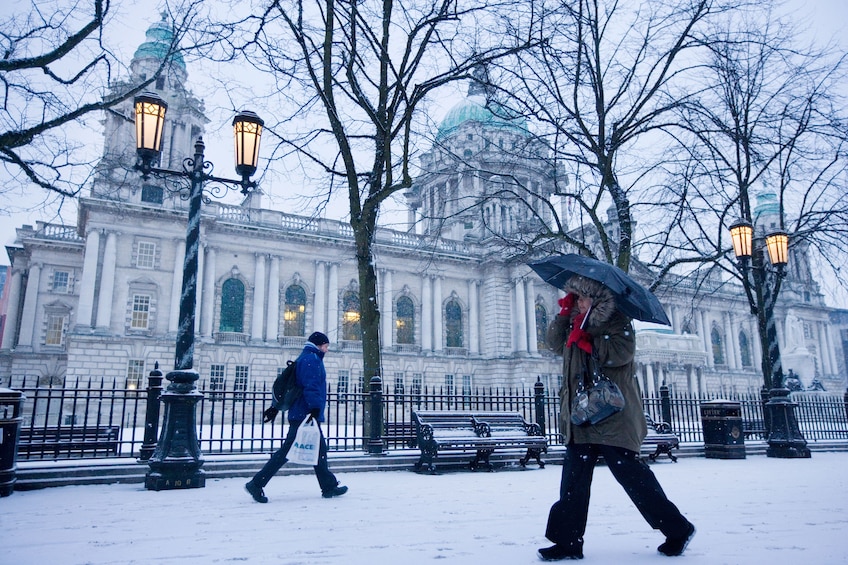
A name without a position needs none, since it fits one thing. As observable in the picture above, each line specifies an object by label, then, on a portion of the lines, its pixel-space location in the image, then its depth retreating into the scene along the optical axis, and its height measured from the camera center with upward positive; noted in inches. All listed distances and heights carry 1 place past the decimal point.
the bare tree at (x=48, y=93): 438.0 +254.9
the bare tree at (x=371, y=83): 498.0 +275.6
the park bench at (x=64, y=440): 356.2 -29.5
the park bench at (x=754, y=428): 636.1 -42.3
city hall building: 1270.9 +247.2
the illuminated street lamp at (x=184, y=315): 298.5 +45.0
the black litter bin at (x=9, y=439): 274.7 -18.8
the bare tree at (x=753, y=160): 593.6 +263.3
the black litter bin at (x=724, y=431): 510.6 -34.7
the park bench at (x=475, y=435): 389.7 -28.5
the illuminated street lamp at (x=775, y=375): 527.5 +15.2
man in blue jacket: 255.4 -6.5
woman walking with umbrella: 154.1 -12.6
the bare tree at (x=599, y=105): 597.3 +307.6
